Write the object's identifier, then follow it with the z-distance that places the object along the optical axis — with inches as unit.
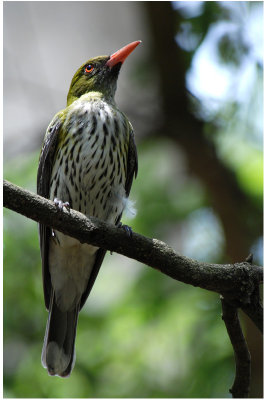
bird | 285.1
